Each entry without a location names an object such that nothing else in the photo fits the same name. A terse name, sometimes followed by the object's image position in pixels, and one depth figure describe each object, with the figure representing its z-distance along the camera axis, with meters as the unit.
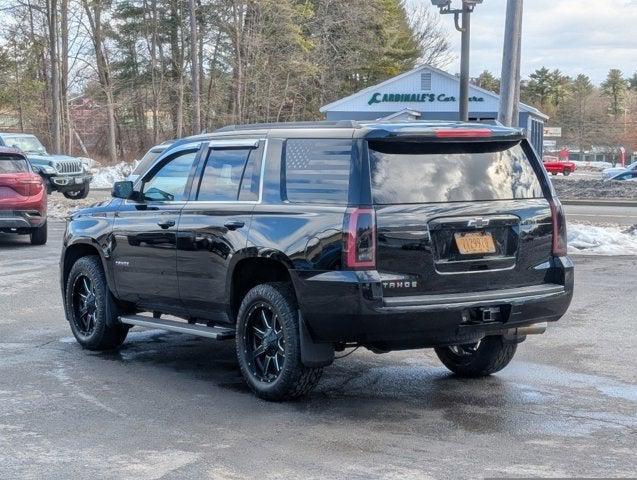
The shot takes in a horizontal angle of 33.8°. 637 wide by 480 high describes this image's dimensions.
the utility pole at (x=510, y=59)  16.09
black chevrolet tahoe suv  6.47
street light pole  18.02
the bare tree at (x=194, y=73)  36.67
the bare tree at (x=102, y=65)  54.28
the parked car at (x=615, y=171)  47.61
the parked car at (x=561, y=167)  67.12
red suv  17.56
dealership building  52.31
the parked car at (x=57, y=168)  29.41
